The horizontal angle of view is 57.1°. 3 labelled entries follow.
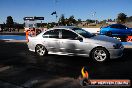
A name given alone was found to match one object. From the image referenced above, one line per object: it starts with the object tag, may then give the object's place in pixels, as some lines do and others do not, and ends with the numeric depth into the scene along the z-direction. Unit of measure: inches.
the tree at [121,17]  1872.5
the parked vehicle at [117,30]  494.8
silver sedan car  203.7
